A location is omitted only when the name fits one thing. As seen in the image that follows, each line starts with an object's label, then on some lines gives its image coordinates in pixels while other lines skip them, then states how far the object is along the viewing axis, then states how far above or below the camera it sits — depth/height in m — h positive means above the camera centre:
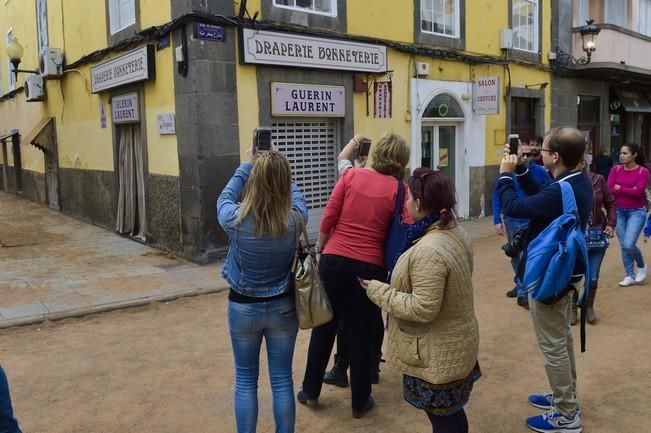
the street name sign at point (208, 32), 7.49 +1.68
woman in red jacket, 3.42 -0.54
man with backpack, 3.13 -0.39
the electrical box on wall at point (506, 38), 12.02 +2.39
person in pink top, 6.44 -0.57
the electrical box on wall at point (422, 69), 10.37 +1.56
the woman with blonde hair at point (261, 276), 2.73 -0.57
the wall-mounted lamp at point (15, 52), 13.30 +2.62
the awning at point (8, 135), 17.67 +0.96
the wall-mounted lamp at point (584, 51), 13.50 +2.36
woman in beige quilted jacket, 2.44 -0.64
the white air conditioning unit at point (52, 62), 12.22 +2.19
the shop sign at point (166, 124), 8.20 +0.56
